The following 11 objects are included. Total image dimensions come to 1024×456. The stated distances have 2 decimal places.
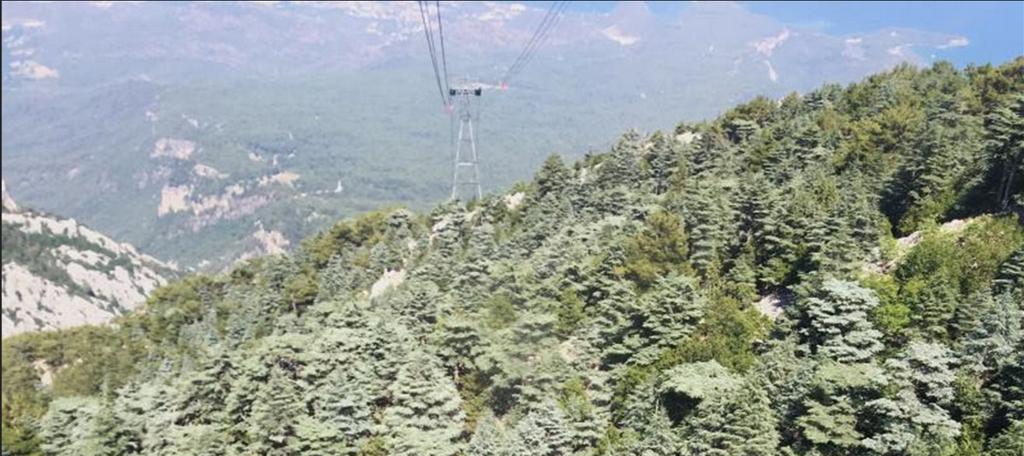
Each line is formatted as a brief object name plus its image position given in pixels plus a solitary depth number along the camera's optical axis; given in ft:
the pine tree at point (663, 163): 303.07
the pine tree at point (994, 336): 122.54
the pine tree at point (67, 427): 188.75
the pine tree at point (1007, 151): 172.96
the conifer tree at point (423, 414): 155.74
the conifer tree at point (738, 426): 123.95
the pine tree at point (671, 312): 166.71
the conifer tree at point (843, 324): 139.23
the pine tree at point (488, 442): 145.87
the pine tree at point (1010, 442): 106.22
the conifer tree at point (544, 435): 145.48
